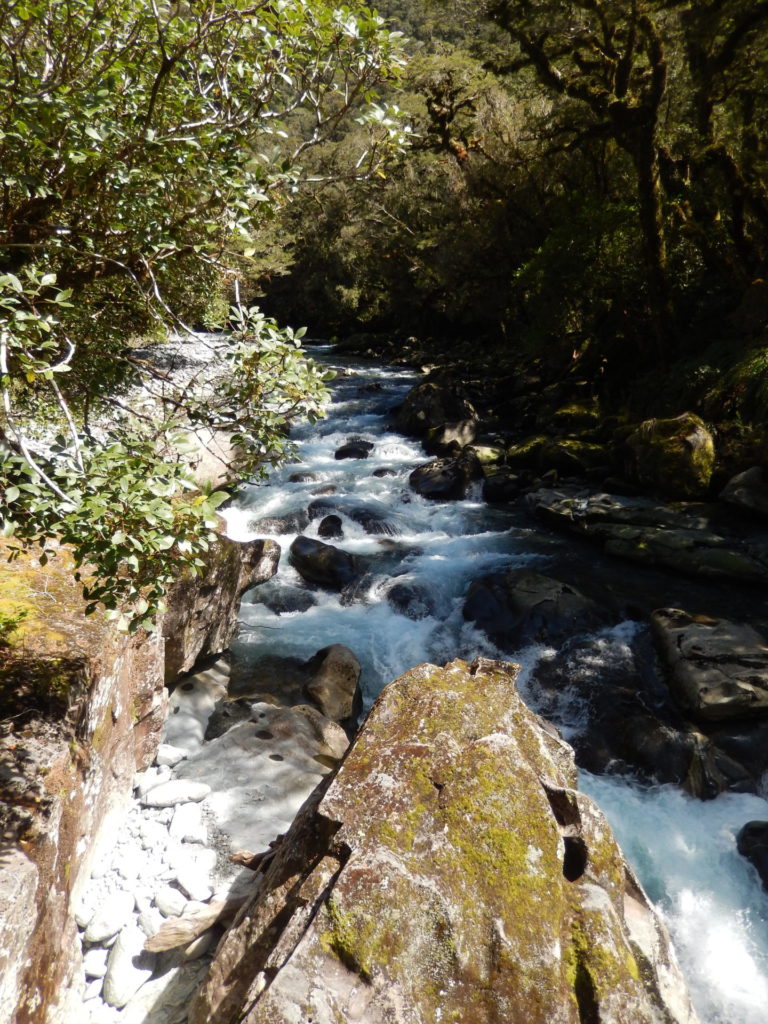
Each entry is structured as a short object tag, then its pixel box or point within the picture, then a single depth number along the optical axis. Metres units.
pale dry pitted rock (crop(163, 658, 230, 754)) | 7.02
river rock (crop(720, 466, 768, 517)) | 11.24
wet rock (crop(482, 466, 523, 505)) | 15.19
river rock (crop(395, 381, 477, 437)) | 19.98
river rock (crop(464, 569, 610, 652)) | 9.56
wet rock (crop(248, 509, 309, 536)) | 13.51
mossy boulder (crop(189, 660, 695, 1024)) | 2.80
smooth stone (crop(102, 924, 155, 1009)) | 4.06
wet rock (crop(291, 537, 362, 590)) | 11.52
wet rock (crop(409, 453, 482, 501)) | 15.36
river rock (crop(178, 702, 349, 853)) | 5.71
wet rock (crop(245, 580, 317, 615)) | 10.94
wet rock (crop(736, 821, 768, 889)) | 5.95
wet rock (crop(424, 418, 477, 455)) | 18.02
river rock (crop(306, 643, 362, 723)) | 8.24
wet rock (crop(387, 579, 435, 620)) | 10.77
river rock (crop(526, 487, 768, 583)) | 10.45
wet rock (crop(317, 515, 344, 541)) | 13.32
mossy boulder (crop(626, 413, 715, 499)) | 12.61
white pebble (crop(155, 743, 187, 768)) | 6.46
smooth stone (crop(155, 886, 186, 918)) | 4.66
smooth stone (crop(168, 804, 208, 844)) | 5.38
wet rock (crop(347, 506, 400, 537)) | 13.66
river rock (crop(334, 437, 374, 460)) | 18.39
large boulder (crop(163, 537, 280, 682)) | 7.20
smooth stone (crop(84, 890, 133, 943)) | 4.42
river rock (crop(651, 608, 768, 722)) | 7.39
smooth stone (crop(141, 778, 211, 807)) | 5.73
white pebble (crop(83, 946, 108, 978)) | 4.22
